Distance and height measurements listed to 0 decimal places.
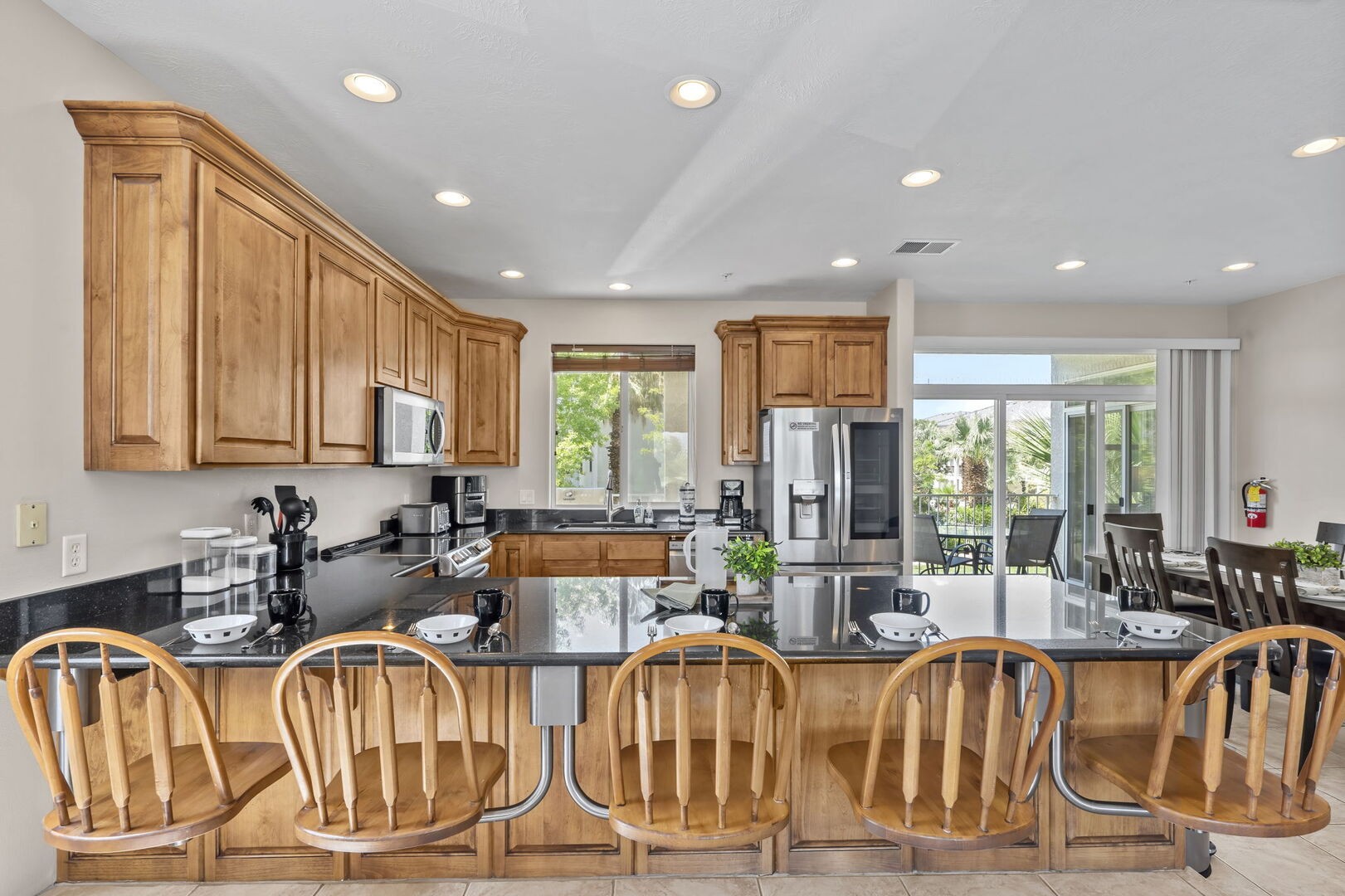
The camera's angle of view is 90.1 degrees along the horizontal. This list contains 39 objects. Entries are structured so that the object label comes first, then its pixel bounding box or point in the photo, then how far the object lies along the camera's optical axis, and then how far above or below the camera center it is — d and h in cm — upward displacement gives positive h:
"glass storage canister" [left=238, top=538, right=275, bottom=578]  258 -43
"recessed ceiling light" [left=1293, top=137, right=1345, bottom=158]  253 +118
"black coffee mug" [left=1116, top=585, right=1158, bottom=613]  199 -43
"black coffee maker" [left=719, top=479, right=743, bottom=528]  481 -35
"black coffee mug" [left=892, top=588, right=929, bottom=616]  205 -45
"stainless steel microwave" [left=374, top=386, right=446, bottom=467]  317 +13
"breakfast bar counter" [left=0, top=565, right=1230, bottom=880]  196 -85
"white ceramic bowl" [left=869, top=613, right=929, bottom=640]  174 -45
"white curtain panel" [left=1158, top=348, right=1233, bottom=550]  512 +5
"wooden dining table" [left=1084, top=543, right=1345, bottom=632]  278 -67
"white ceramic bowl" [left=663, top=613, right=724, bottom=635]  177 -46
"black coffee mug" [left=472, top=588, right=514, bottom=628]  179 -41
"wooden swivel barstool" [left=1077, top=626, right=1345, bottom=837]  144 -69
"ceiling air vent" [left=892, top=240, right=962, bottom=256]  372 +117
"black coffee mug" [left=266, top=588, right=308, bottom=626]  182 -41
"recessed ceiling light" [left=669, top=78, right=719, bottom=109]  214 +118
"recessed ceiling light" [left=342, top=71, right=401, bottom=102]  210 +118
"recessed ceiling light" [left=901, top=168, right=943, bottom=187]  281 +118
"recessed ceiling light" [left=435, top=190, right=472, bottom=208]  303 +117
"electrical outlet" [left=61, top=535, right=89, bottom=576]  191 -30
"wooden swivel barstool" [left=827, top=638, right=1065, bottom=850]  140 -72
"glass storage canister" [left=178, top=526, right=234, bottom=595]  229 -39
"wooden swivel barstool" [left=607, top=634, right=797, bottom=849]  138 -72
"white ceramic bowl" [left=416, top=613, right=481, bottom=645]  166 -44
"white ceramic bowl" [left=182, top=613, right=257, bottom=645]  167 -44
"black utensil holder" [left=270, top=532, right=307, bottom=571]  279 -39
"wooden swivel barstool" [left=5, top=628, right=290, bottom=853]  132 -63
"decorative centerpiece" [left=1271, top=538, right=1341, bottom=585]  294 -47
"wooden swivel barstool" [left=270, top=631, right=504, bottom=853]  136 -68
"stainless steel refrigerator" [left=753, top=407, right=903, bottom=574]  434 -24
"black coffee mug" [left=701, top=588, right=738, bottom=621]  190 -42
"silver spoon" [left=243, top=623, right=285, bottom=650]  170 -47
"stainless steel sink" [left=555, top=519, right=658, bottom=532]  463 -51
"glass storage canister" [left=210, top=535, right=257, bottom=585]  241 -38
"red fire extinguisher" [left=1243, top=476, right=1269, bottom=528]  482 -34
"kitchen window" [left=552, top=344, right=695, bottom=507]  517 +16
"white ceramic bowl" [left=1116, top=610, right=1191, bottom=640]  178 -46
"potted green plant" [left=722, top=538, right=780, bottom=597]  217 -35
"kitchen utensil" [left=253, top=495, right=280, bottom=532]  267 -21
